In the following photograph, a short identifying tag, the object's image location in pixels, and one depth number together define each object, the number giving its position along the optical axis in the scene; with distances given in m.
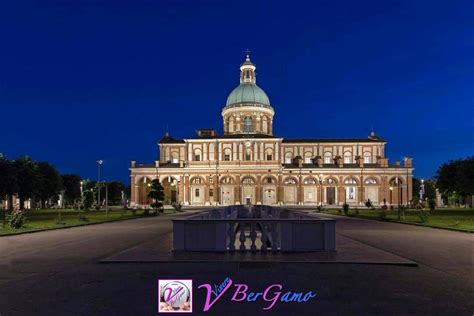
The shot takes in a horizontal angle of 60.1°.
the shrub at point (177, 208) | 63.28
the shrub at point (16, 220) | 26.67
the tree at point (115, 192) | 121.50
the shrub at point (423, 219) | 33.31
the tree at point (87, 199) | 65.10
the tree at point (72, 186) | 109.25
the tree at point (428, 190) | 122.19
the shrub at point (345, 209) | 51.25
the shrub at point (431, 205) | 57.72
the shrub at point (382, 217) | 38.94
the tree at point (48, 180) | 80.88
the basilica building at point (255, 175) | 93.38
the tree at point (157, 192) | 66.88
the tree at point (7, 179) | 57.42
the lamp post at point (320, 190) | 92.94
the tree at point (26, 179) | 65.94
